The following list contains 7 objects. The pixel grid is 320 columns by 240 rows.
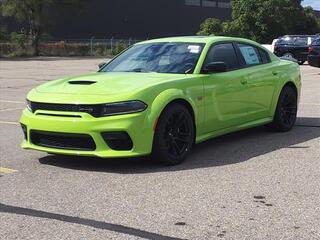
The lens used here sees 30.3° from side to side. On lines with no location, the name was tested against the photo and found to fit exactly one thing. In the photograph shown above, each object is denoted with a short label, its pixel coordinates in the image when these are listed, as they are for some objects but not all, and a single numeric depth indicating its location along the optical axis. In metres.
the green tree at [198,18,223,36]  54.16
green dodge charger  6.38
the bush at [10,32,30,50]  47.16
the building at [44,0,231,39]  62.22
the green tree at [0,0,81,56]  48.25
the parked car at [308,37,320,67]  22.16
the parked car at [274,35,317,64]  28.56
